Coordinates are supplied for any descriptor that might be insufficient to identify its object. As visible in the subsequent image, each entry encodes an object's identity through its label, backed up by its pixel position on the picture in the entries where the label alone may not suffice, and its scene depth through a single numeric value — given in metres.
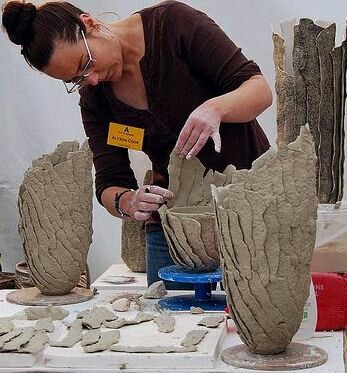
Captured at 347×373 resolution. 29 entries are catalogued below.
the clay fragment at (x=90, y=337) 2.04
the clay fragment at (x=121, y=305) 2.35
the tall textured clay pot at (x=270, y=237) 1.96
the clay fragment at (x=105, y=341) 2.01
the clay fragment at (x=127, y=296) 2.46
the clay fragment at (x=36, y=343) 2.01
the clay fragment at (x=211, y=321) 2.17
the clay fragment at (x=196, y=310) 2.31
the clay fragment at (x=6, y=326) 2.11
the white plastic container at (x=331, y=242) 2.28
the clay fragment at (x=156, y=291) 2.49
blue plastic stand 2.32
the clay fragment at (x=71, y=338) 2.06
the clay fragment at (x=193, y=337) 2.03
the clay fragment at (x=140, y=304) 2.37
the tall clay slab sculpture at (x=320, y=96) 2.61
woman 2.58
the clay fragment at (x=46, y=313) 2.27
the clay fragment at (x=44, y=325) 2.15
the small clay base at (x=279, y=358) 1.95
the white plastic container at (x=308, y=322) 2.13
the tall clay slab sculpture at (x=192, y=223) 2.31
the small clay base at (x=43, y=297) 2.48
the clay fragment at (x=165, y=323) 2.15
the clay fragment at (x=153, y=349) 1.99
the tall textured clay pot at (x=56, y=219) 2.50
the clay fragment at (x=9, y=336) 2.05
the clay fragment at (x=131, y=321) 2.18
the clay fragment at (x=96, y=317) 2.18
